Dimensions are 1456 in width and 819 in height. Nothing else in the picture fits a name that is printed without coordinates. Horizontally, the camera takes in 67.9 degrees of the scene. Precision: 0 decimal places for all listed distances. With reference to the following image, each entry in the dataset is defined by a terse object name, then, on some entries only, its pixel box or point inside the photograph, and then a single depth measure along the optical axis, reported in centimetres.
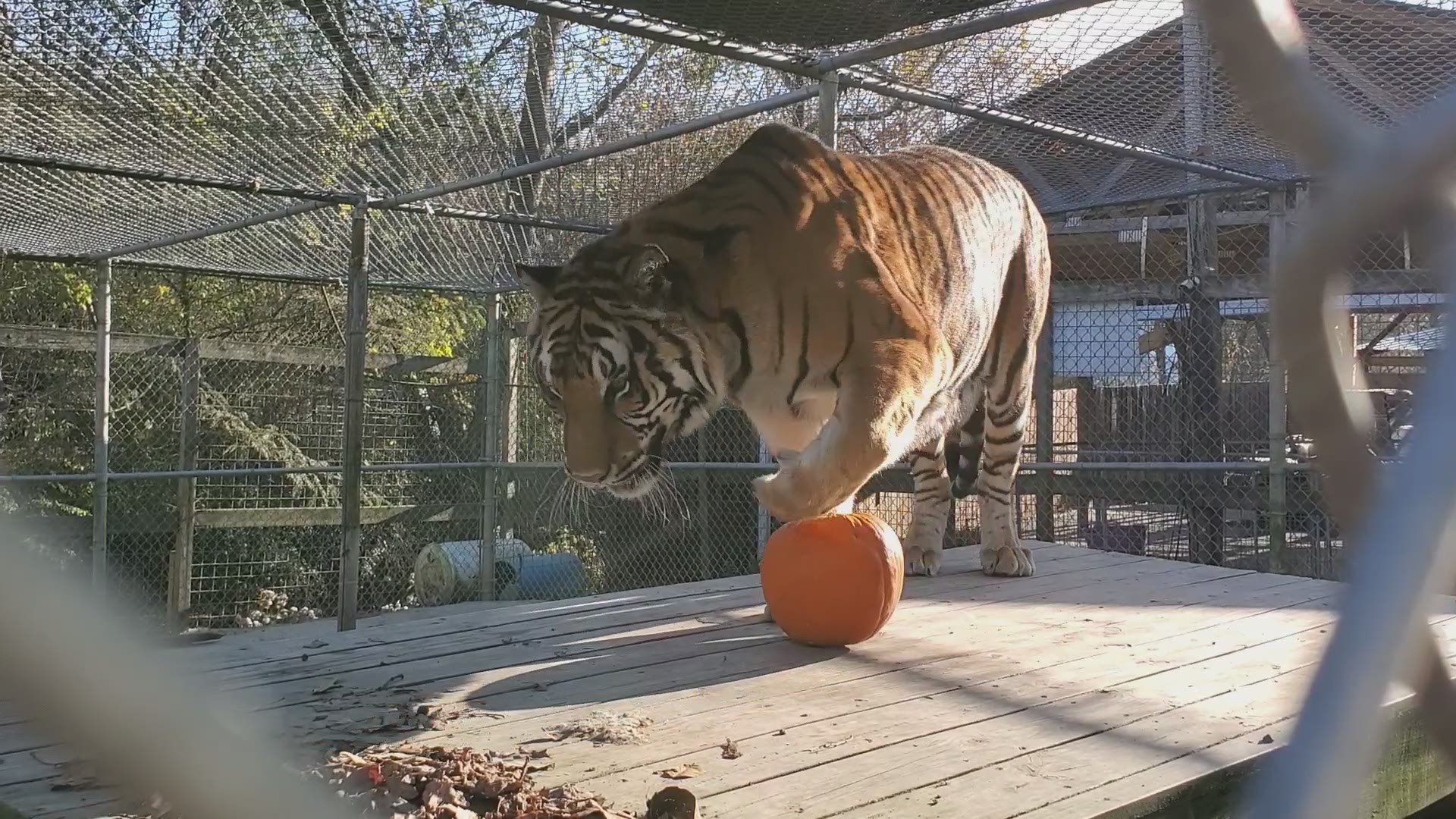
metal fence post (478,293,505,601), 766
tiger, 294
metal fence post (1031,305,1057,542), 674
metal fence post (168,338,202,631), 734
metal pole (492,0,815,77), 309
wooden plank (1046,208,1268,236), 705
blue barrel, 805
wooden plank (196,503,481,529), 765
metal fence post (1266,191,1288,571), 535
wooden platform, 201
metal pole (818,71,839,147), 363
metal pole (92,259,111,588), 616
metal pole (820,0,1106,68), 315
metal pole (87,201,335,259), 527
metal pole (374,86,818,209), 382
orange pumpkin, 291
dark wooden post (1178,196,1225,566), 616
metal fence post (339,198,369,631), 468
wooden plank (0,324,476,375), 712
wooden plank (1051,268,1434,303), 559
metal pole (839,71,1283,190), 387
